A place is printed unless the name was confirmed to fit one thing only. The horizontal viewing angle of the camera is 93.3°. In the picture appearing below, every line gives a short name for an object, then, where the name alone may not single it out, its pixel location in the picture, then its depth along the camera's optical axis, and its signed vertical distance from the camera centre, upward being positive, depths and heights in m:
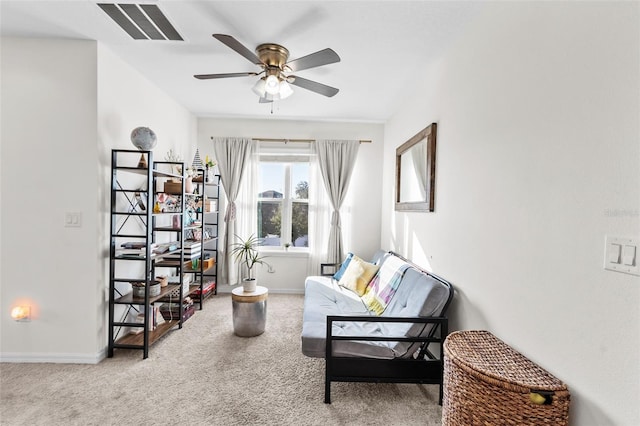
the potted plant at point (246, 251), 4.20 -0.63
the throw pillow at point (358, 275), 3.35 -0.77
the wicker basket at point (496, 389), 1.14 -0.70
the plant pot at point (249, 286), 2.99 -0.80
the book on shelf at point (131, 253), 2.58 -0.44
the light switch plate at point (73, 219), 2.39 -0.15
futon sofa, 1.99 -0.92
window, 4.43 +0.05
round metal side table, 2.91 -1.04
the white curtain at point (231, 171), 4.23 +0.47
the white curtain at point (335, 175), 4.23 +0.46
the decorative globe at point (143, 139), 2.57 +0.55
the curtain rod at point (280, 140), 4.26 +0.94
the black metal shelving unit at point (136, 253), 2.52 -0.45
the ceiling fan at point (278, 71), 2.09 +1.00
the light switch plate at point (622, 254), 0.95 -0.13
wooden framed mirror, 2.54 +0.38
